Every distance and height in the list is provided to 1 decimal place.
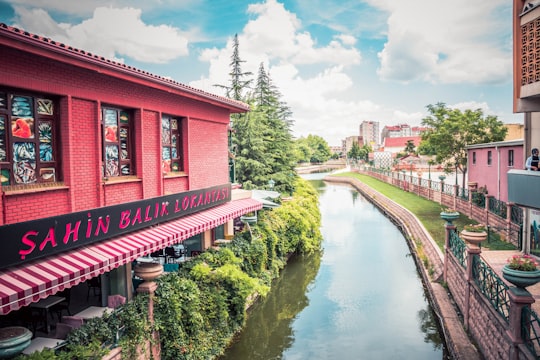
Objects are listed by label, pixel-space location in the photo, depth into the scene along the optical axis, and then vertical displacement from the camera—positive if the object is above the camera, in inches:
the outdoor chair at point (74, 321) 335.2 -129.2
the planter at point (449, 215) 607.8 -86.1
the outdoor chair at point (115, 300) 391.1 -130.9
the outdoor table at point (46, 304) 354.3 -121.8
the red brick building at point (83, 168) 279.1 -3.1
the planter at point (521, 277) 312.7 -93.5
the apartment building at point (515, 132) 2034.9 +122.4
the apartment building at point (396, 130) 6815.9 +475.4
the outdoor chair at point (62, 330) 331.9 -134.4
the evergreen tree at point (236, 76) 1373.3 +295.7
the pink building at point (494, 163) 866.1 -15.9
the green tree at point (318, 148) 6358.3 +195.8
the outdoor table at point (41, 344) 292.3 -131.2
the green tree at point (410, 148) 3447.3 +89.3
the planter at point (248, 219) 635.5 -89.7
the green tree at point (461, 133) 1206.3 +70.9
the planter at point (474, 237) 476.1 -94.5
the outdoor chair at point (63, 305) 389.4 -138.3
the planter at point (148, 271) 367.2 -97.1
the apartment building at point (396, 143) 4407.0 +171.1
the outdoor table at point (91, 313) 351.6 -130.4
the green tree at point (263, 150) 1196.5 +35.6
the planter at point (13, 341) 225.5 -98.7
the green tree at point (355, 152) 5339.6 +94.6
